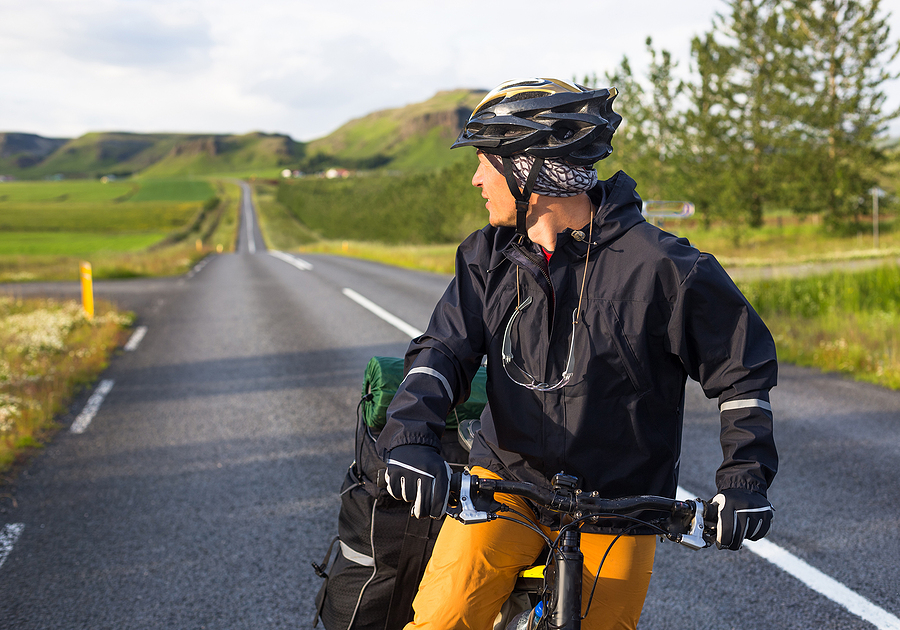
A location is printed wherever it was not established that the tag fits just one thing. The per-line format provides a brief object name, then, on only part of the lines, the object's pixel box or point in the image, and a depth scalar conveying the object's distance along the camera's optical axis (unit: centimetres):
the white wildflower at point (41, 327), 959
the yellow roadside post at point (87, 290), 1311
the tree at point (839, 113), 3981
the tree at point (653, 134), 3866
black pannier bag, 226
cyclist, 190
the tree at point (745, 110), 4288
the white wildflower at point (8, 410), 596
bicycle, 173
